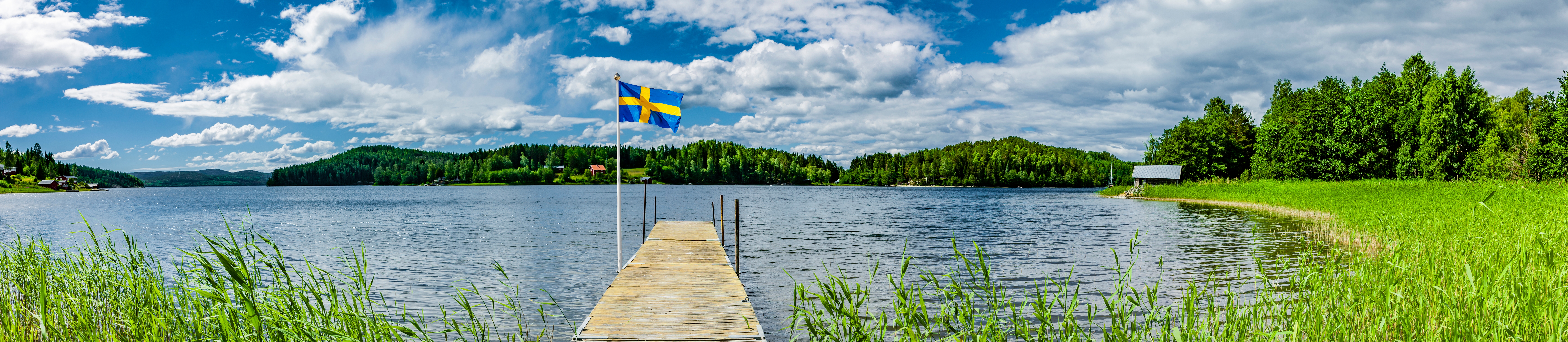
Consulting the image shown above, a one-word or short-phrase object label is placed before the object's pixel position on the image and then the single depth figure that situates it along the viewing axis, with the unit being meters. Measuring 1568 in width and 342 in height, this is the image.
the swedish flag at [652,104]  14.90
